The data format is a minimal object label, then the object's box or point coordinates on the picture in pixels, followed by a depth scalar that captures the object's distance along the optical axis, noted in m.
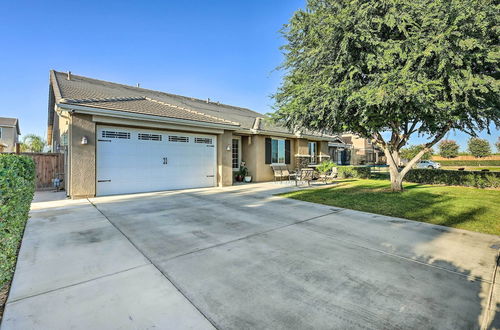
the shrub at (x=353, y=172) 16.36
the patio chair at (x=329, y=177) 13.04
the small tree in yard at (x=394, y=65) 6.58
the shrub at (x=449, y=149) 36.44
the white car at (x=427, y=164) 31.22
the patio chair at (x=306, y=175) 12.02
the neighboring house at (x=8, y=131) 28.25
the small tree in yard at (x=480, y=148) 32.06
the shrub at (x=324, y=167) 14.62
